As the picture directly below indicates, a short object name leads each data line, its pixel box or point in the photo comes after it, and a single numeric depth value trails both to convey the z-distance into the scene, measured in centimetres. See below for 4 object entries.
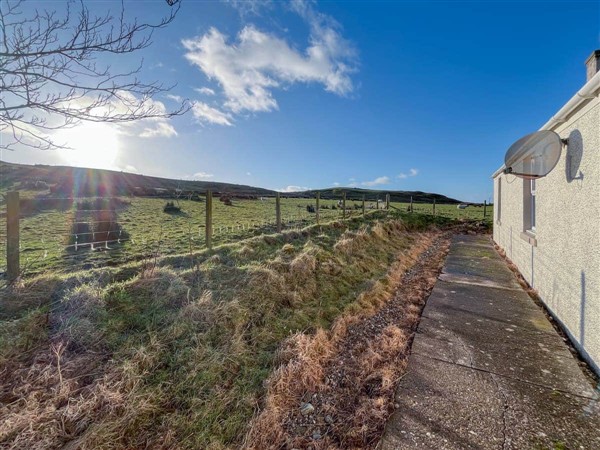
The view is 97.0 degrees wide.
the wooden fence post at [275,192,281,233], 806
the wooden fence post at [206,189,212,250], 602
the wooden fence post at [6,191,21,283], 356
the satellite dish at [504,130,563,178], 380
